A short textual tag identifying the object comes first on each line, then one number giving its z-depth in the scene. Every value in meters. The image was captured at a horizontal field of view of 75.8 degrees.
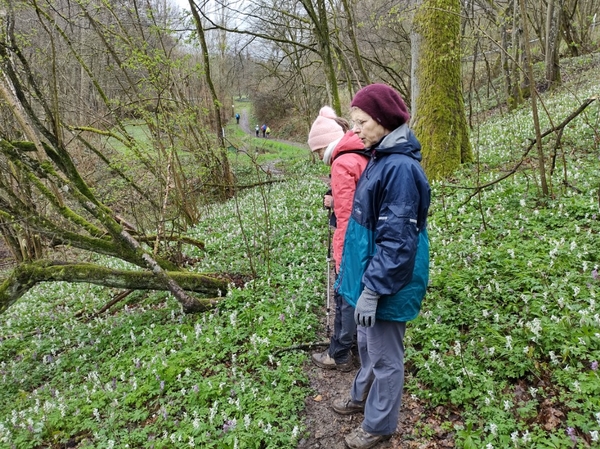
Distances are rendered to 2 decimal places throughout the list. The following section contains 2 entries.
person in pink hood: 3.48
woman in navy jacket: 2.56
